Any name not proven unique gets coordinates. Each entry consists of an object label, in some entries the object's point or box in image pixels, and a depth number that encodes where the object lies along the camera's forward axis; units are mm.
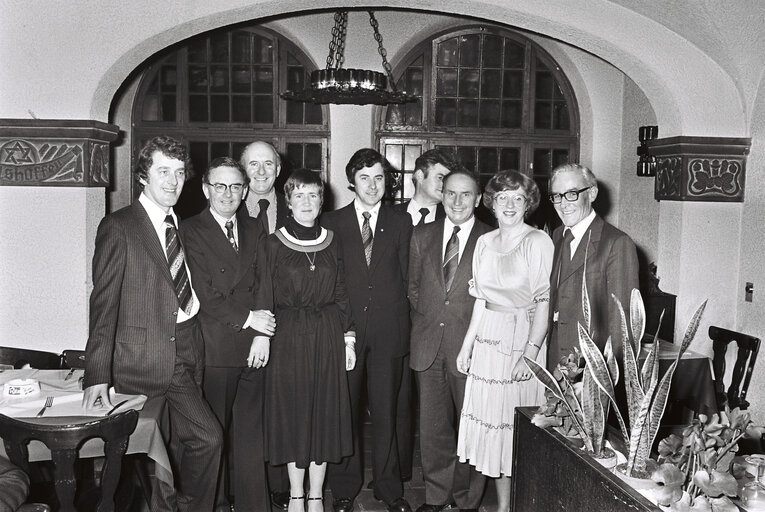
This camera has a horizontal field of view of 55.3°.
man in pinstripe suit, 2906
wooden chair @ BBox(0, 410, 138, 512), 2234
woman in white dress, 3236
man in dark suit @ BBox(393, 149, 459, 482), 3775
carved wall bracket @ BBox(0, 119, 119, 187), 4230
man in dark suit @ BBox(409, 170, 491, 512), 3498
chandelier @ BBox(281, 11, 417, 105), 4754
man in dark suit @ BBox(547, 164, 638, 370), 3141
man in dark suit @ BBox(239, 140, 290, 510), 3750
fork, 2633
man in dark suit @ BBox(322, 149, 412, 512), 3576
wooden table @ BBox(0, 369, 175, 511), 2549
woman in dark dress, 3324
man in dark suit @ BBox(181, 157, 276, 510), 3256
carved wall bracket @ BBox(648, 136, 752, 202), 4832
